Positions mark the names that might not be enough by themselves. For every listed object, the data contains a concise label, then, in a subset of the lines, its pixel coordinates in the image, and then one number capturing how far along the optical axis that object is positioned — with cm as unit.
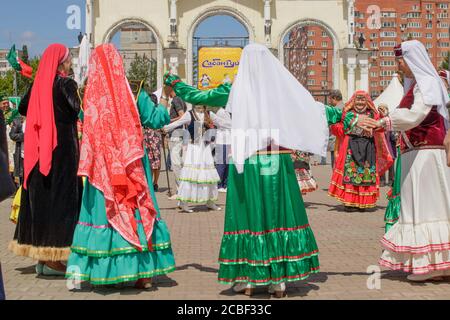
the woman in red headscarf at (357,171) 1166
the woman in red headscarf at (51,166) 627
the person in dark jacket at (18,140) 1452
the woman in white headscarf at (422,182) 604
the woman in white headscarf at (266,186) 539
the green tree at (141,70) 5419
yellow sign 4309
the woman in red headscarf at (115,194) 558
